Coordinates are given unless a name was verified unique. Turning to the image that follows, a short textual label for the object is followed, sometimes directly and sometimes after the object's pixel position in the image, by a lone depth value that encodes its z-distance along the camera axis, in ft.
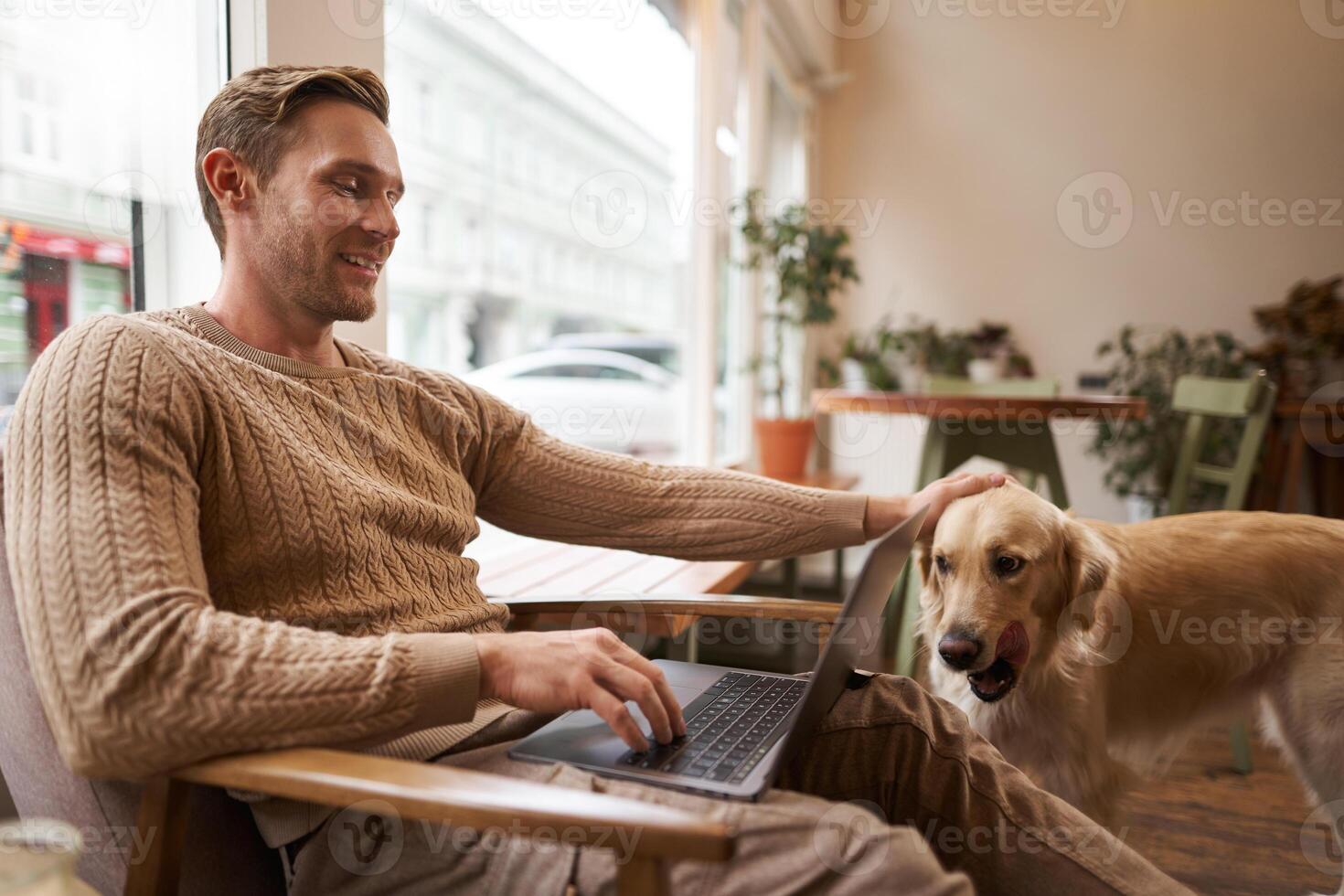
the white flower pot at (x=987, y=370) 16.43
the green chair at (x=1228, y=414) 7.86
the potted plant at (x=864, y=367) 16.94
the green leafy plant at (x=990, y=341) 17.06
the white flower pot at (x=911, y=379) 17.63
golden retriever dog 4.77
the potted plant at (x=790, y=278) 12.28
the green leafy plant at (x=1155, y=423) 15.08
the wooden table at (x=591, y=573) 6.44
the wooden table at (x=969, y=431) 7.37
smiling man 2.52
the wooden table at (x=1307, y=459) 14.33
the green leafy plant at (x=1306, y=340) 14.64
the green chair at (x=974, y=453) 8.00
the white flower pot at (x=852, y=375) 17.11
